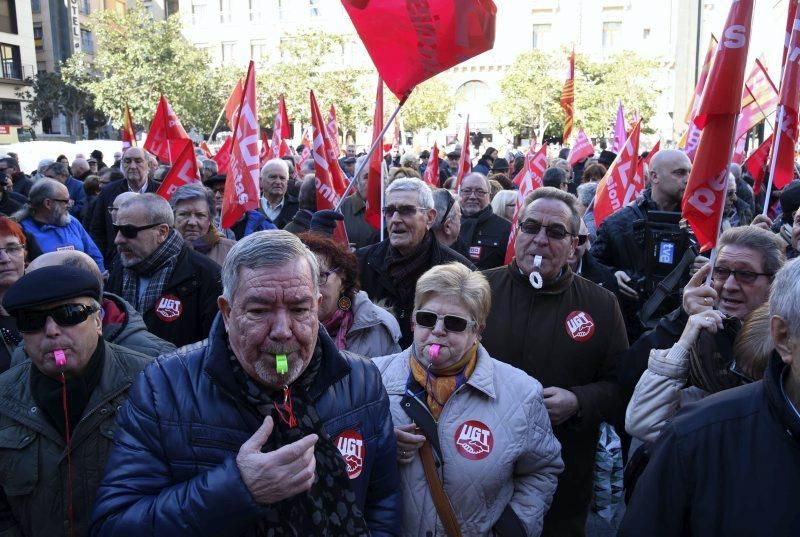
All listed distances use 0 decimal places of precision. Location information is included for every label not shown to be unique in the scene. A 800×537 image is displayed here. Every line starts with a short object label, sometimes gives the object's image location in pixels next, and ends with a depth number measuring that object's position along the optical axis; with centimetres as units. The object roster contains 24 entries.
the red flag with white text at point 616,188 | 773
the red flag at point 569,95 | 1379
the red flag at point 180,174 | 706
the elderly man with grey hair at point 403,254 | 406
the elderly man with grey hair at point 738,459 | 173
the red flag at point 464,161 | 973
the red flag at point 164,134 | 938
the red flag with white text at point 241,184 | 623
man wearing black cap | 244
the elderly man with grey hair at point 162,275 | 399
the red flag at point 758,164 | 966
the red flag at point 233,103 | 1229
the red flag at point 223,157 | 1030
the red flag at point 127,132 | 1249
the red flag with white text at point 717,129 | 357
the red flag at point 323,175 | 659
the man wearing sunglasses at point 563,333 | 332
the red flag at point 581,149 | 1375
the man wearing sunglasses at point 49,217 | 596
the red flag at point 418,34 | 447
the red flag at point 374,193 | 637
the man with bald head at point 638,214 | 508
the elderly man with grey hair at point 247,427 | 181
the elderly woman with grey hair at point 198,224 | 502
